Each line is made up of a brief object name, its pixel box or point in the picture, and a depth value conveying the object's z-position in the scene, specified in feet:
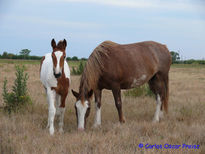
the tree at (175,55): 305.12
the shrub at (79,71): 58.96
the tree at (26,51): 315.78
